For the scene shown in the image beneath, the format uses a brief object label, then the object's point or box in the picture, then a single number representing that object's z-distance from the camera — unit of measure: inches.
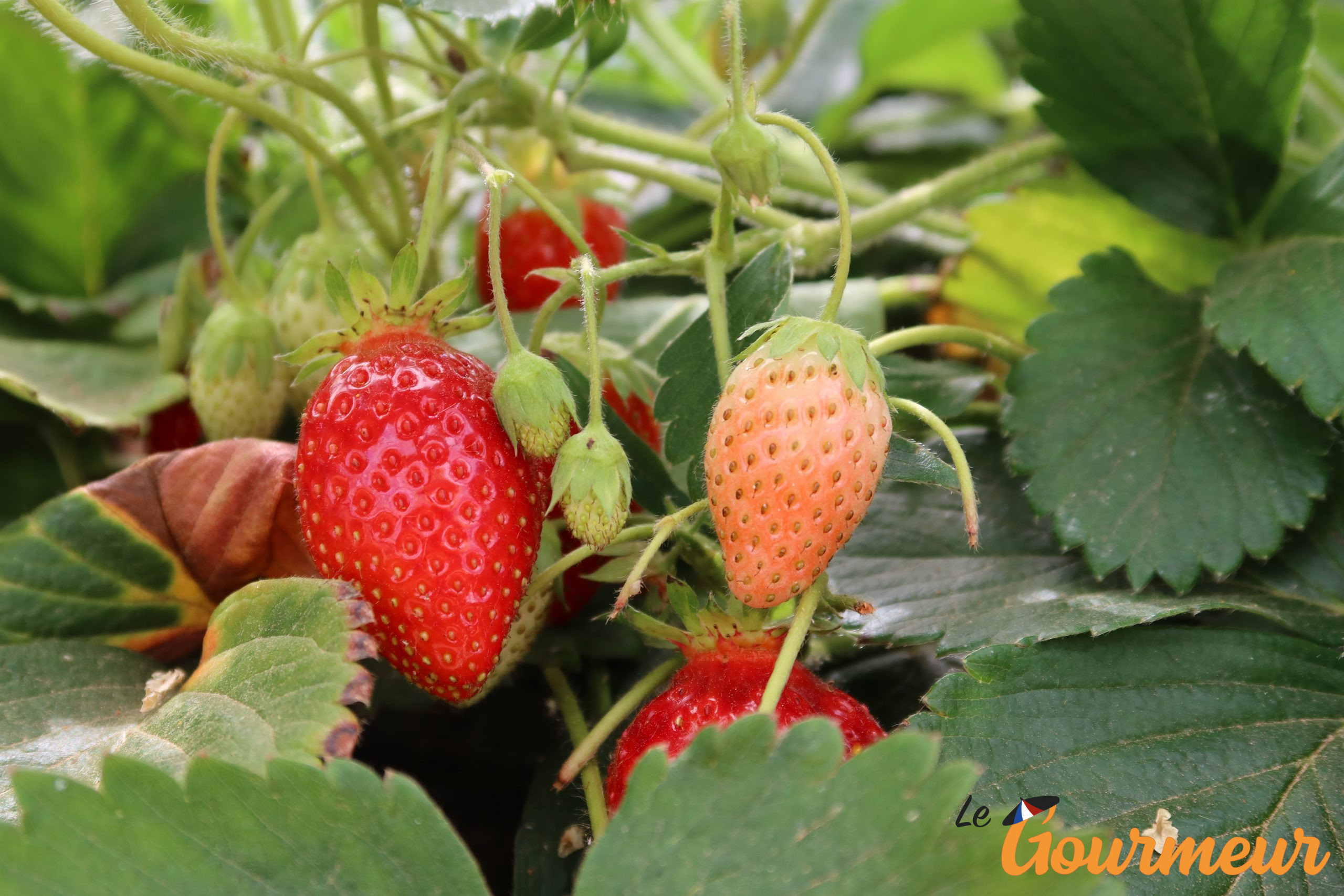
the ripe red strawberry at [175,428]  13.7
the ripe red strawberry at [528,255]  14.1
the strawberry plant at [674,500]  10.4
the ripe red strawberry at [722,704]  11.2
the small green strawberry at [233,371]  12.9
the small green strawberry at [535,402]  11.3
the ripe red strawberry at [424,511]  11.2
